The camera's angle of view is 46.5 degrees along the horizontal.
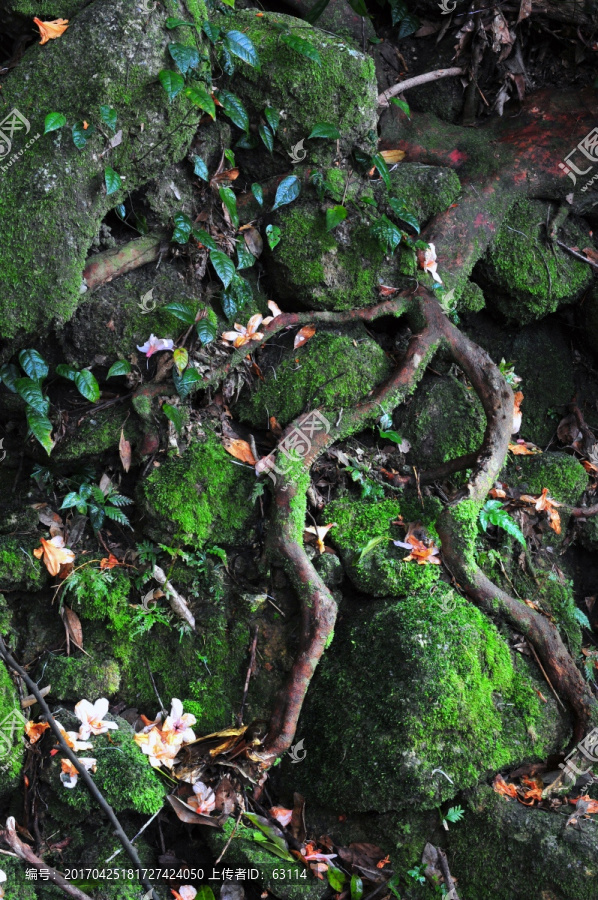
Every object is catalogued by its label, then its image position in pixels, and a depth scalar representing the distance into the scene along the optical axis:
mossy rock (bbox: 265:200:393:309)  4.36
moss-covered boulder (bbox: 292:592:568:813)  3.54
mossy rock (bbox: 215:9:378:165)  4.28
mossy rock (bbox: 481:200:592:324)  5.06
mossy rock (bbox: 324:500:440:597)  3.97
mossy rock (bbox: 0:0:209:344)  3.57
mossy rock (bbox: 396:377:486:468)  4.61
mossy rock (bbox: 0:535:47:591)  3.65
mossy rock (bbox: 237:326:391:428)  4.22
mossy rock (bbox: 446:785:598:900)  3.39
